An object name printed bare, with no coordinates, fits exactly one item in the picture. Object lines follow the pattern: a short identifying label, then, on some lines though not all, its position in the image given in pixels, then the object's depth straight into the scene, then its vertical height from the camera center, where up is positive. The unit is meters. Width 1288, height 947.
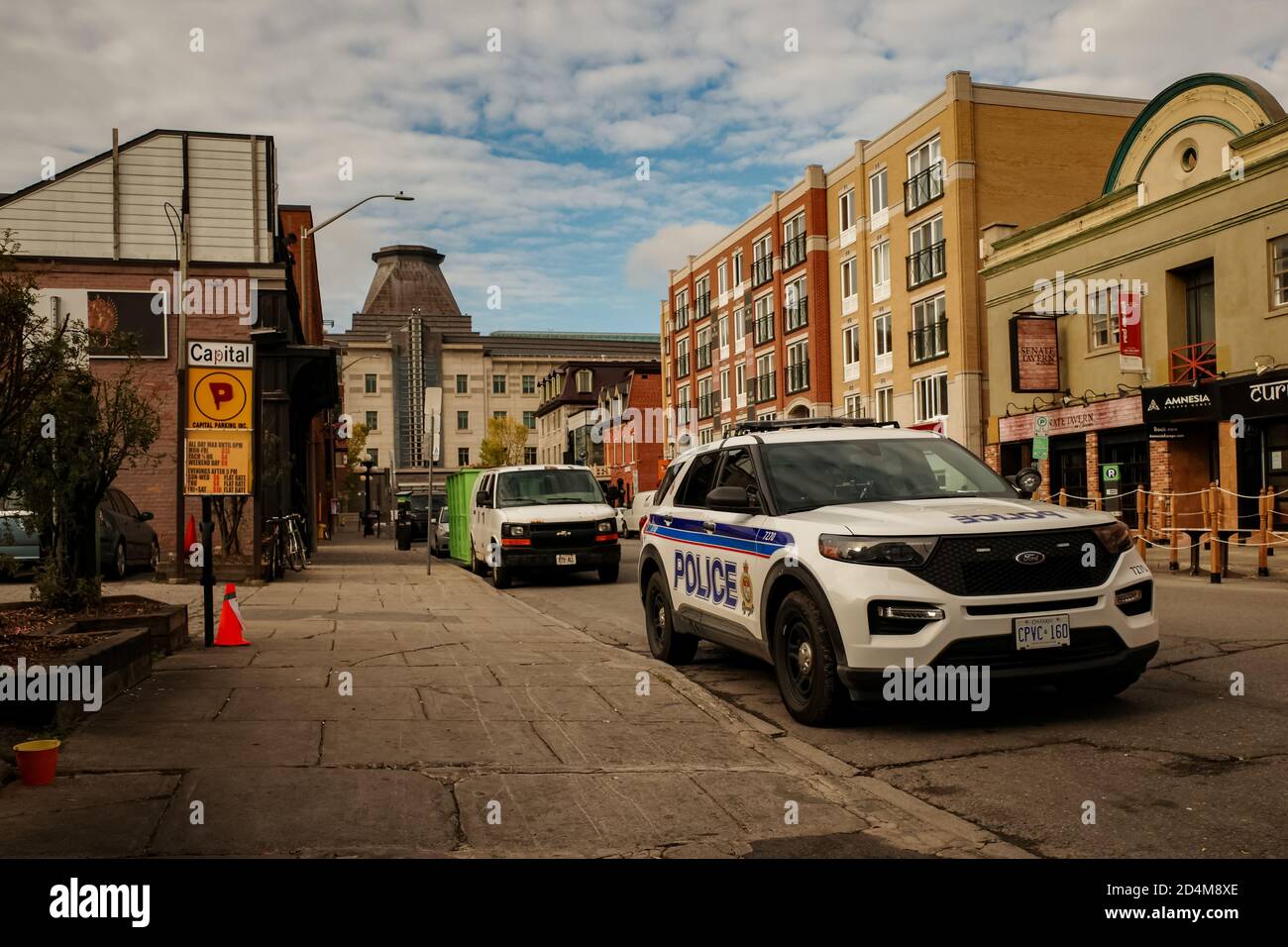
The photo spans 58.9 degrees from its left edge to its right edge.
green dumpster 25.92 -0.34
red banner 27.25 +3.57
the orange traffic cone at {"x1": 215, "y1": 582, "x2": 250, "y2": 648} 9.84 -1.11
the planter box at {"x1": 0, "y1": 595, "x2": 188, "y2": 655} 8.49 -0.93
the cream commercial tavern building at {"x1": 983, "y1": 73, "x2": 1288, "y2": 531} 23.83 +4.09
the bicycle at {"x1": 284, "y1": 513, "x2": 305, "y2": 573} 21.77 -0.96
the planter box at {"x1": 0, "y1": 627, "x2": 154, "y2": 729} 5.97 -1.07
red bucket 4.98 -1.14
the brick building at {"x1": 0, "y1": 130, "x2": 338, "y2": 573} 24.03 +5.49
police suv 6.12 -0.52
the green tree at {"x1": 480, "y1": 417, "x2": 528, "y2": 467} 99.31 +5.02
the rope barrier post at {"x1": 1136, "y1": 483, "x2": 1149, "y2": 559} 19.97 -0.62
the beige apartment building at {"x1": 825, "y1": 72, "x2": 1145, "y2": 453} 37.78 +9.77
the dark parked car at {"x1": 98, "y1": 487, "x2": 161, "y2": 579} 17.84 -0.59
